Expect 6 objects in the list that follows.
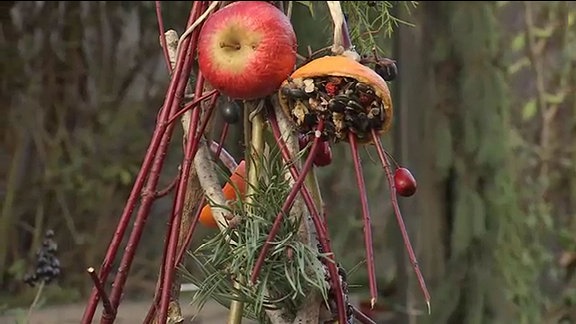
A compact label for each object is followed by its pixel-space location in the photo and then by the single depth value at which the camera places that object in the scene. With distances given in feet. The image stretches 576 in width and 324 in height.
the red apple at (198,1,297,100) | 4.70
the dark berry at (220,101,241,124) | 4.98
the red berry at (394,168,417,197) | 4.76
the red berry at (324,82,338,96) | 4.71
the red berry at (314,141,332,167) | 4.97
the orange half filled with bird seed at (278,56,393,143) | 4.69
